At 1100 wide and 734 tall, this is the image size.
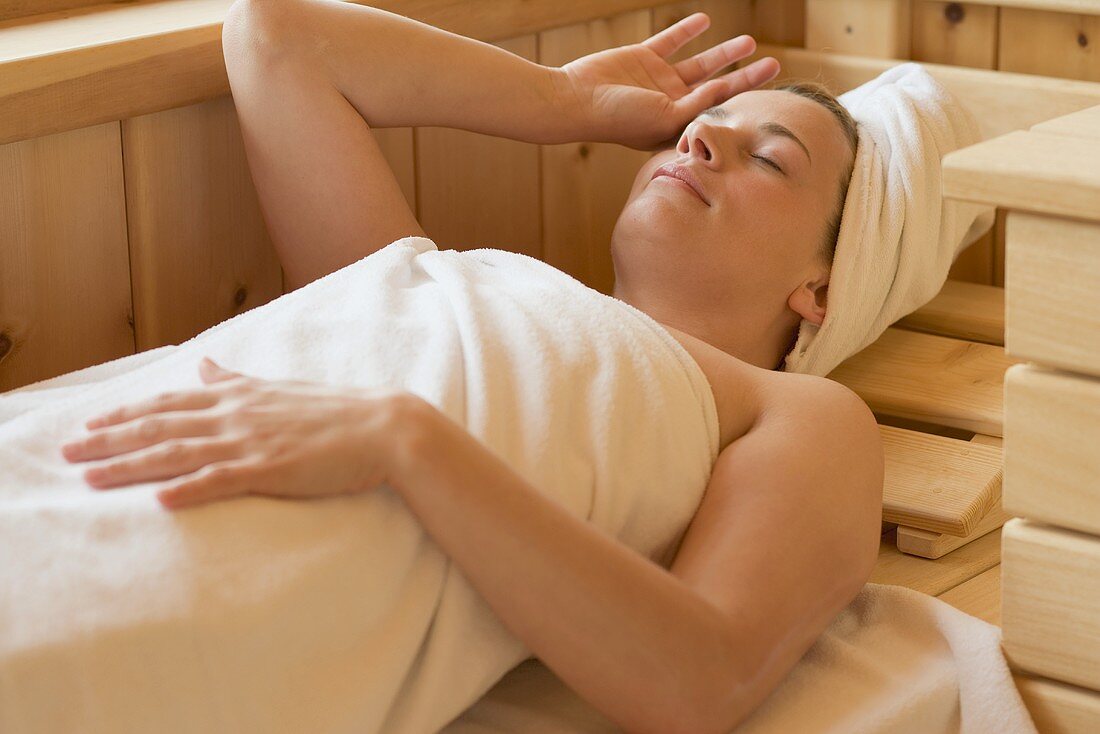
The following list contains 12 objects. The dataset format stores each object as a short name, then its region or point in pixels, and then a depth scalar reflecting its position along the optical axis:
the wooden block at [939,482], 1.67
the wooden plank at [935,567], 1.65
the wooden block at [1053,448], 1.43
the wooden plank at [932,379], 1.83
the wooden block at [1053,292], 1.41
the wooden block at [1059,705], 1.48
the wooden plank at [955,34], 2.06
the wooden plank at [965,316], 1.98
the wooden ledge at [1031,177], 1.39
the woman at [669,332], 1.42
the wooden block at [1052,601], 1.46
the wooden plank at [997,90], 1.97
